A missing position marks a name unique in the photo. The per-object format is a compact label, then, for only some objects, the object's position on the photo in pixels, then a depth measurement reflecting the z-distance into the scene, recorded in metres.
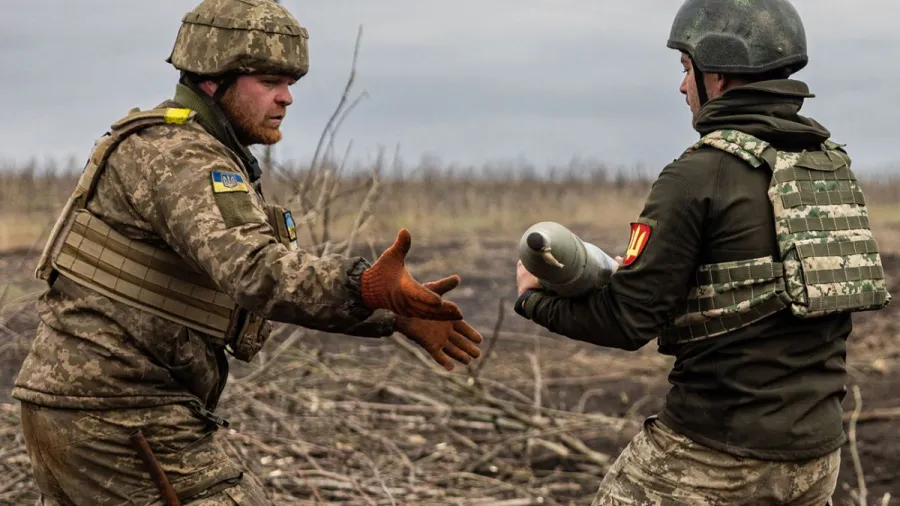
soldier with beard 3.49
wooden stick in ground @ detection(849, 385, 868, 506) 6.72
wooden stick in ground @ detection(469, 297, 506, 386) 7.87
